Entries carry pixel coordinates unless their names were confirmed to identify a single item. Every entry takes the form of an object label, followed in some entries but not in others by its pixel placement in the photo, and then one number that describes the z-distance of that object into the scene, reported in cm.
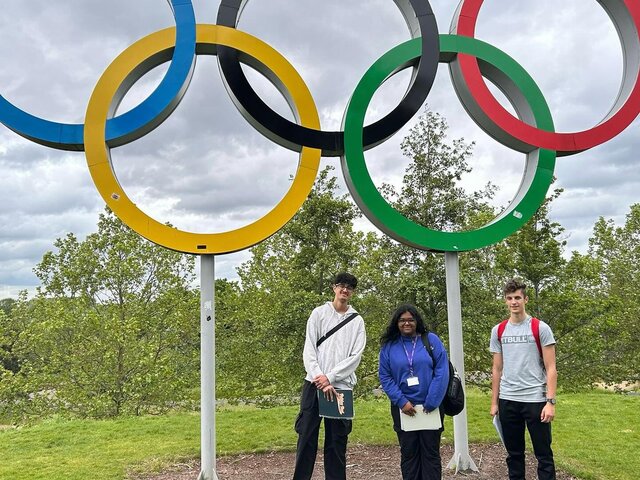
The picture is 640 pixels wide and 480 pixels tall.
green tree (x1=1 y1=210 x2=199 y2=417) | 1193
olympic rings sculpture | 505
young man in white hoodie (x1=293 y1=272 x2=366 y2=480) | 419
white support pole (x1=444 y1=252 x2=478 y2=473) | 530
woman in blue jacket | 385
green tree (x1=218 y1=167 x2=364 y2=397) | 913
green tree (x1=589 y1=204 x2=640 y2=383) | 1044
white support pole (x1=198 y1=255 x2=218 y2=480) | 495
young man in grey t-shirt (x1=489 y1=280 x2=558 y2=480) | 407
